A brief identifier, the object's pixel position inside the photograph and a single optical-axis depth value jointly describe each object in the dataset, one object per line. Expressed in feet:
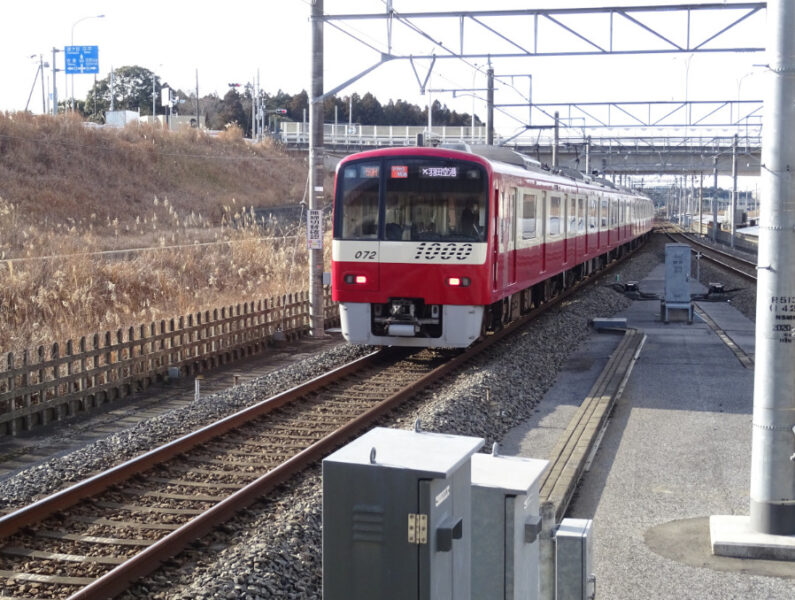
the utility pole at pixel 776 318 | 19.47
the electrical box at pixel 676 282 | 56.75
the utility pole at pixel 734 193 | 144.99
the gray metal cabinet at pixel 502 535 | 12.30
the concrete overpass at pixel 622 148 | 173.27
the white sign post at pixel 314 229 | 50.41
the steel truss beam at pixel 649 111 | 92.43
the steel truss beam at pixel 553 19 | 47.26
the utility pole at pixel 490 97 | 85.02
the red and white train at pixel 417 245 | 41.42
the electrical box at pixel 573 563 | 13.12
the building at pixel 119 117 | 196.85
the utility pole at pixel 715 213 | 182.91
